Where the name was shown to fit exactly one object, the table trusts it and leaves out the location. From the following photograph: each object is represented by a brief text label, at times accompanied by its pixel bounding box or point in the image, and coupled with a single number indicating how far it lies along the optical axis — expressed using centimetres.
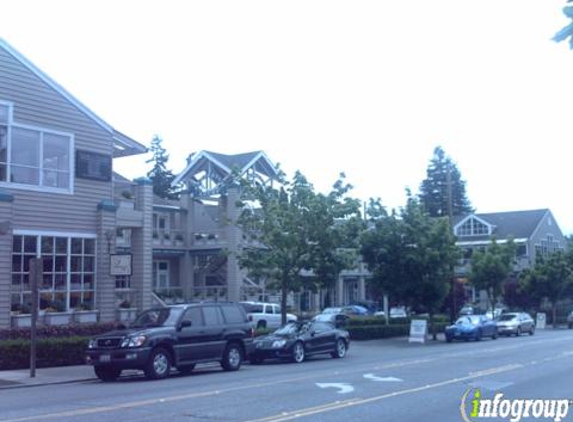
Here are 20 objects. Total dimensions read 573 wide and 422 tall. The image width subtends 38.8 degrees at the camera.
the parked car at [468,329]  3669
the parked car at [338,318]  3612
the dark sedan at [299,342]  2417
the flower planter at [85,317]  2672
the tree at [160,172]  9046
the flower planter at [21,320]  2481
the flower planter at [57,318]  2577
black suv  1922
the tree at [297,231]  2988
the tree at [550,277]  5472
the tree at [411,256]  3731
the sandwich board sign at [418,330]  3528
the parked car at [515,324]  4212
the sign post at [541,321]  5303
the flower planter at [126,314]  2859
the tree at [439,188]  9941
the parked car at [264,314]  3947
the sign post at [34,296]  1981
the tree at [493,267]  4891
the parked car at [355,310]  5467
